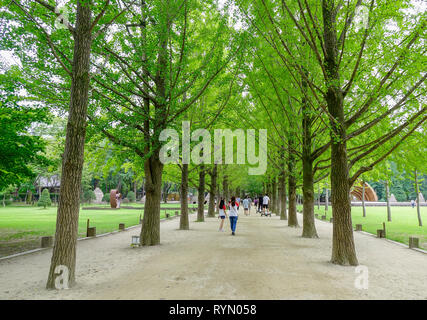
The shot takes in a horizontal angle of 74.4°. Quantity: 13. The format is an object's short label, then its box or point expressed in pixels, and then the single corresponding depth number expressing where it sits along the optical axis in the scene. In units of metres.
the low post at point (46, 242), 10.00
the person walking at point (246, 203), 28.18
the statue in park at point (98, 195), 61.25
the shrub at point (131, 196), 63.79
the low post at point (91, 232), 12.79
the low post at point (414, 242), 10.23
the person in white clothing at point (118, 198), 41.87
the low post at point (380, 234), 13.27
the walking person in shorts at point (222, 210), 15.73
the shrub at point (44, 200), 40.88
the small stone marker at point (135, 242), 10.24
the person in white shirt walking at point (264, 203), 28.18
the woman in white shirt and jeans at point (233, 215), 13.60
